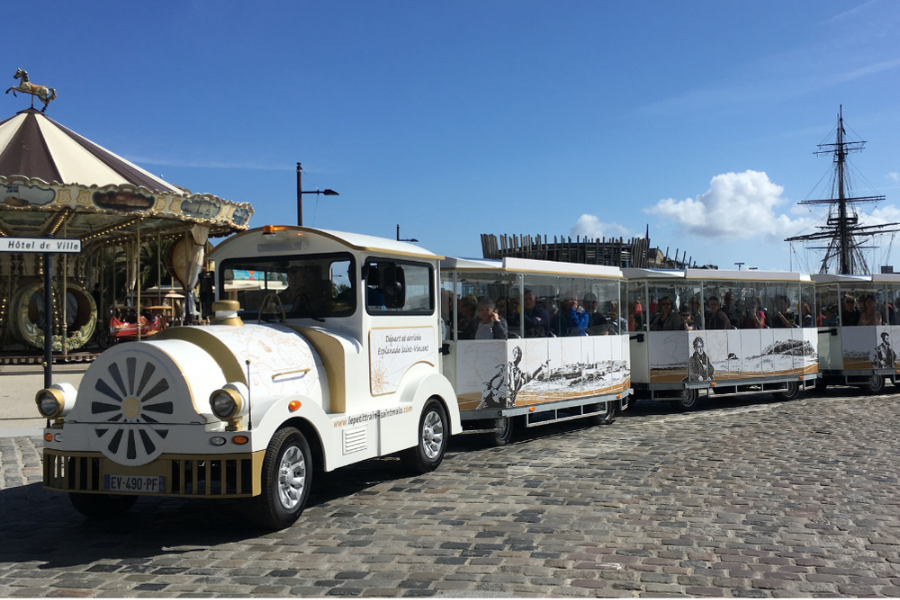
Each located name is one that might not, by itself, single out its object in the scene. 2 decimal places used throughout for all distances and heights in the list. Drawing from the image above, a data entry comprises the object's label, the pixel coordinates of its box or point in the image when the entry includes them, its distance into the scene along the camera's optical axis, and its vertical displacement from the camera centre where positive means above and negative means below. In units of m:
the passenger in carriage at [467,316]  10.30 +0.22
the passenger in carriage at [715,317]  14.68 +0.21
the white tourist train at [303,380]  5.80 -0.42
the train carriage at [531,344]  10.25 -0.18
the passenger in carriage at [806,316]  16.22 +0.22
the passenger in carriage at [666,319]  14.19 +0.19
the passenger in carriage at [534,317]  10.84 +0.21
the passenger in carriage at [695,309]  14.45 +0.37
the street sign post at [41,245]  8.65 +1.08
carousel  21.00 +3.67
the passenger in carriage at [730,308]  14.93 +0.39
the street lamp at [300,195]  23.31 +4.25
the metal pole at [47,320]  8.86 +0.23
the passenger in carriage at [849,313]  17.61 +0.29
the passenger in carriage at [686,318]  14.27 +0.20
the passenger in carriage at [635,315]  14.20 +0.26
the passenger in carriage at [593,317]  12.02 +0.21
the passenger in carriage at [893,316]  17.81 +0.21
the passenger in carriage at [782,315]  15.69 +0.24
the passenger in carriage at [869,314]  17.58 +0.26
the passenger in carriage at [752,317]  15.20 +0.21
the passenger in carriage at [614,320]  12.57 +0.17
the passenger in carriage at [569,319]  11.36 +0.18
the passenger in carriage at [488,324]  10.38 +0.11
